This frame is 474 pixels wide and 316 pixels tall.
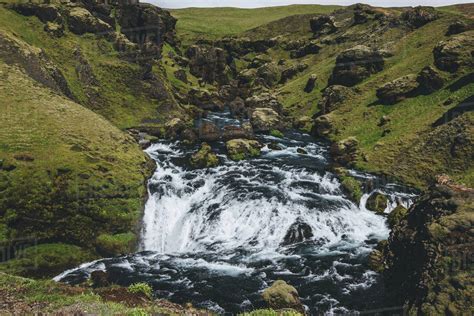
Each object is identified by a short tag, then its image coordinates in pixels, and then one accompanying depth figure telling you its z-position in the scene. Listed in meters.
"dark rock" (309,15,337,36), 147.65
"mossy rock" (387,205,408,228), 41.38
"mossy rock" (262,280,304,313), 25.70
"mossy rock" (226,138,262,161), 59.06
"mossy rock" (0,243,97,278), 31.56
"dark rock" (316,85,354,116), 85.75
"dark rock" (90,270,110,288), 29.68
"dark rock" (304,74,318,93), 104.09
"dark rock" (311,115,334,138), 76.75
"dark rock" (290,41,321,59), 138.62
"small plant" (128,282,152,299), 25.78
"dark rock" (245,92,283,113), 95.37
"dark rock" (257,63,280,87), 129.20
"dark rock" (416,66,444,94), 68.50
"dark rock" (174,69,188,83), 111.88
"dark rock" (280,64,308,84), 126.14
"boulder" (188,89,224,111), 100.25
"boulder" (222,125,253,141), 68.09
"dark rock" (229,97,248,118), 94.55
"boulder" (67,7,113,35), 87.50
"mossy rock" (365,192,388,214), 44.47
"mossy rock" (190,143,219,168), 53.56
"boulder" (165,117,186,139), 70.56
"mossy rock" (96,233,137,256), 35.72
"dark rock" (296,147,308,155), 64.40
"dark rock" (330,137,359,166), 59.79
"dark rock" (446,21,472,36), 81.91
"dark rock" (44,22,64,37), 80.50
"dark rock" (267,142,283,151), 65.82
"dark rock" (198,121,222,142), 68.19
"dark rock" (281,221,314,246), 38.57
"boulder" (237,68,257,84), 134.12
